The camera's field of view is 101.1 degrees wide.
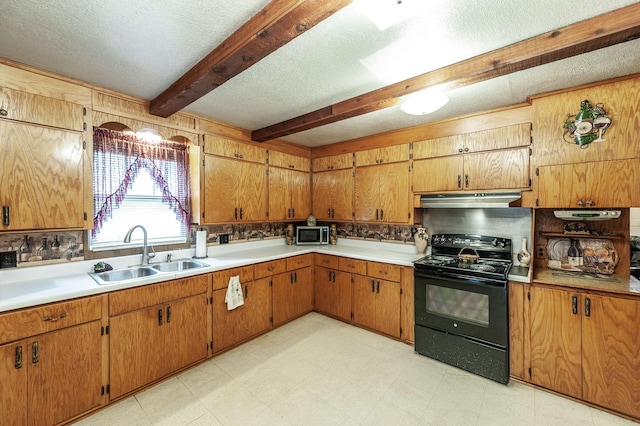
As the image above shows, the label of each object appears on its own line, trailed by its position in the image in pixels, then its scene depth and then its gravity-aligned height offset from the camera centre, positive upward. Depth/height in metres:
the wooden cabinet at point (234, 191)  3.02 +0.26
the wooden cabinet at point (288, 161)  3.72 +0.76
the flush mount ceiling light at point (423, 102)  1.93 +0.81
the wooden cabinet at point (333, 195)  3.85 +0.26
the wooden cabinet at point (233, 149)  3.01 +0.77
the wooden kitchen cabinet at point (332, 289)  3.43 -1.05
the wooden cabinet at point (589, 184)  2.03 +0.21
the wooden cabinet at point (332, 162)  3.83 +0.75
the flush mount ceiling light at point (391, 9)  1.20 +0.95
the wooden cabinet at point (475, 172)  2.54 +0.42
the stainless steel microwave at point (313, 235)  4.06 -0.37
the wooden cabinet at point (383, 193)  3.30 +0.24
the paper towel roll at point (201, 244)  3.04 -0.37
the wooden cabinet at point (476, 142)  2.52 +0.73
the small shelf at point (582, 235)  2.32 -0.23
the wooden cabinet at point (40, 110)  1.81 +0.76
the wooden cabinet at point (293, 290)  3.27 -1.04
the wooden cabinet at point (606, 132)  2.00 +0.71
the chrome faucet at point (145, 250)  2.54 -0.38
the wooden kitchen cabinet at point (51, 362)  1.61 -1.00
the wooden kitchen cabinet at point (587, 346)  1.89 -1.05
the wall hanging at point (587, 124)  2.08 +0.69
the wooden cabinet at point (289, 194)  3.72 +0.26
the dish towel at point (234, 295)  2.72 -0.87
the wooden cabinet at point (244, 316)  2.68 -1.14
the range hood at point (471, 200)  2.47 +0.11
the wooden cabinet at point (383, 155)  3.29 +0.74
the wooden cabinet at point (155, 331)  2.02 -1.01
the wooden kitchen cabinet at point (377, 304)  3.02 -1.12
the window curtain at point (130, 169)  2.44 +0.45
